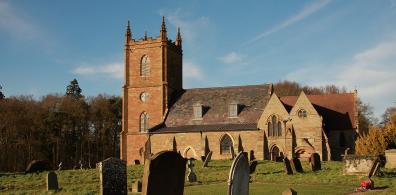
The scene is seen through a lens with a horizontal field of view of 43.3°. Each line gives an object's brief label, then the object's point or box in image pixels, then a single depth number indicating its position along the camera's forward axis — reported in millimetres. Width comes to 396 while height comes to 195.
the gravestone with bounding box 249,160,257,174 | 30191
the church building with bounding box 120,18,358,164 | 45906
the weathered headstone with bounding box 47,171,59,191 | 22625
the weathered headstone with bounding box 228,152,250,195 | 13375
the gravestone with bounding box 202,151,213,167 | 36578
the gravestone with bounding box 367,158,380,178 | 24719
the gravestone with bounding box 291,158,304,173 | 29283
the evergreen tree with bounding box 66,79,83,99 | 94938
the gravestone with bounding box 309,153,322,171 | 30739
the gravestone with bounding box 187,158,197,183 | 26453
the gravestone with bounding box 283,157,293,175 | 28769
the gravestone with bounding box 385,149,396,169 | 32594
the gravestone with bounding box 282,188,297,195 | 15511
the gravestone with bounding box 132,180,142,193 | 21375
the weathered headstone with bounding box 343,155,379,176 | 26016
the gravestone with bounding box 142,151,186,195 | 13516
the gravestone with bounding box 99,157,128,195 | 17438
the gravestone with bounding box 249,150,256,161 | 41569
